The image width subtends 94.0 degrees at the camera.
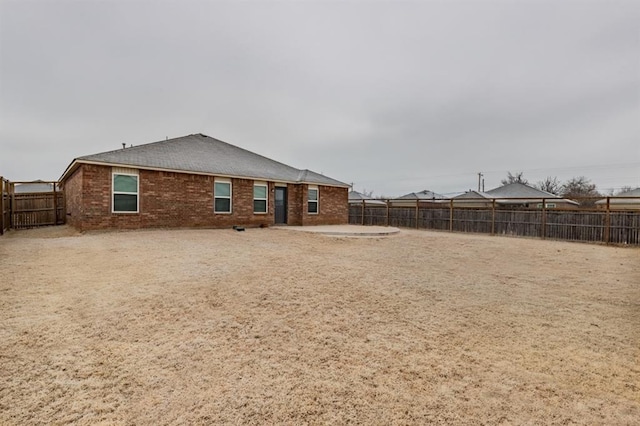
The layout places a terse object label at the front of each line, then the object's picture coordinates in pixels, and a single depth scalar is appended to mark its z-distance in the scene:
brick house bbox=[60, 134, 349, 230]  10.78
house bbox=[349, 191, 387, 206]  31.92
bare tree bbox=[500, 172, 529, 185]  48.47
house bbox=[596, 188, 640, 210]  26.95
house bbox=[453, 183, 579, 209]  26.00
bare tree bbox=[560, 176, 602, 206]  42.28
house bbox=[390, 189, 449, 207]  37.16
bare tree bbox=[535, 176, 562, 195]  45.23
